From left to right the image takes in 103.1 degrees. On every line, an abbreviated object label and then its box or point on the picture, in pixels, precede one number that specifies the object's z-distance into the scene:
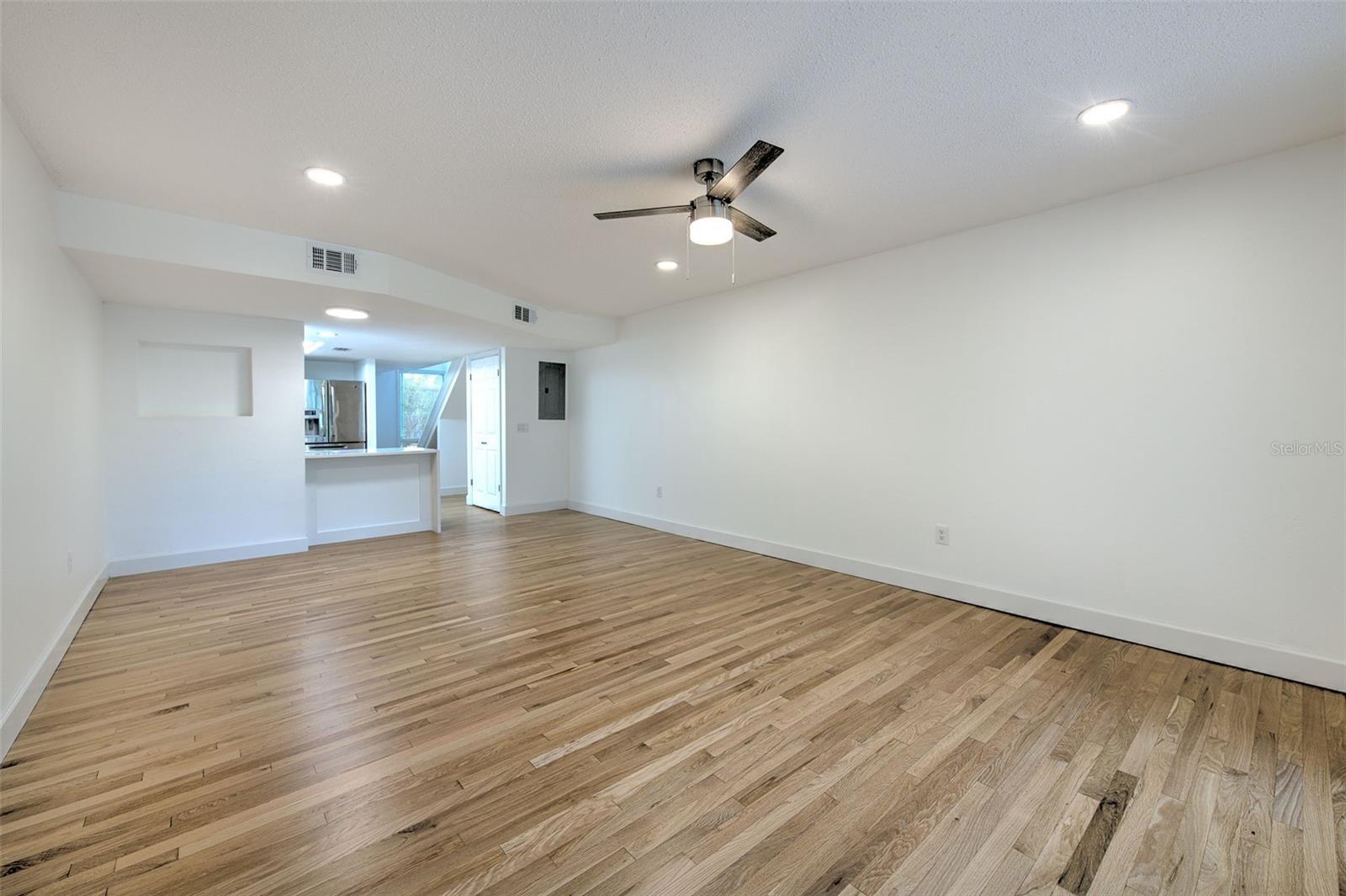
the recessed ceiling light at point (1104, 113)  2.21
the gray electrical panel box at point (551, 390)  7.27
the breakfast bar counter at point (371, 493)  5.32
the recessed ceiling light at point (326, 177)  2.73
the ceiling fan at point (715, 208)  2.38
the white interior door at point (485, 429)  7.19
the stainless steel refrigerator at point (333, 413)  8.48
